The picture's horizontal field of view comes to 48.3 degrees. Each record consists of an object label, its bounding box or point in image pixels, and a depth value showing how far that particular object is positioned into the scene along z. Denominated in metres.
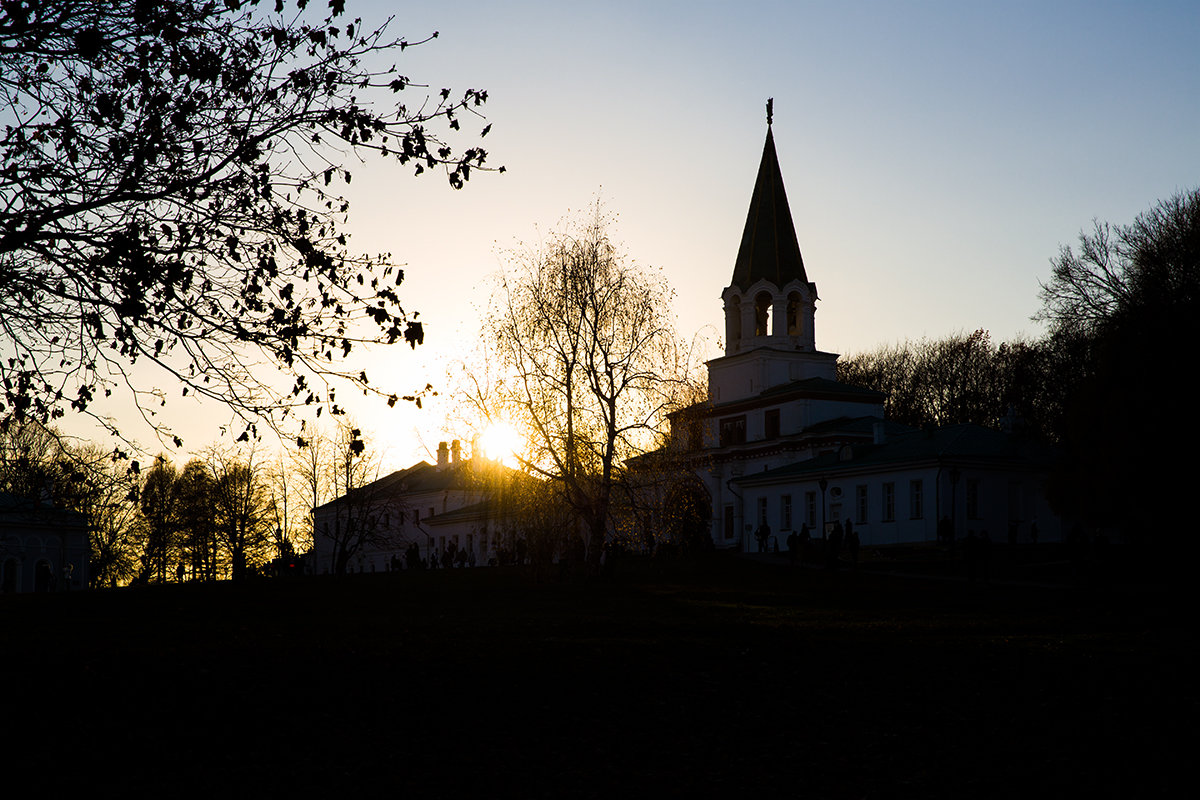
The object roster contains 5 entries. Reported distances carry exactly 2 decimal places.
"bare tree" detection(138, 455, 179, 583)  72.14
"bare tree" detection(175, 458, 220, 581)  75.88
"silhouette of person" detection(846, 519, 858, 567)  48.97
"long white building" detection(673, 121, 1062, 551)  62.94
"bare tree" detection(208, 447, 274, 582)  79.81
